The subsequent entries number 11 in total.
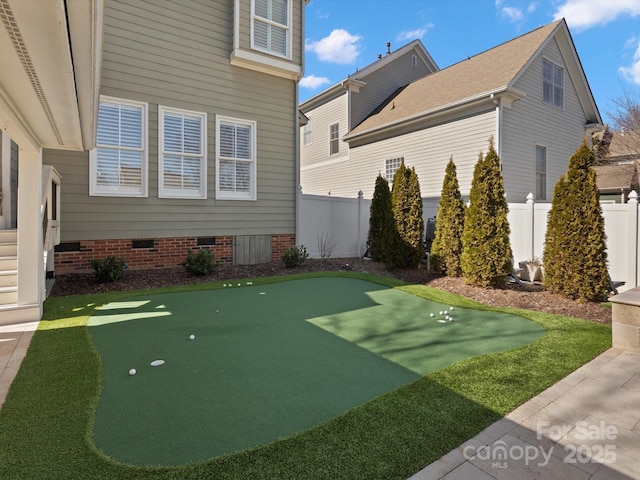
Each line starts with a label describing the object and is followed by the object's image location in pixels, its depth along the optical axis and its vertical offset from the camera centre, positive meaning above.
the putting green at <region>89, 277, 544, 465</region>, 2.26 -1.13
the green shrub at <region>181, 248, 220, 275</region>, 7.29 -0.51
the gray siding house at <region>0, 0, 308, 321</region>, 4.73 +1.57
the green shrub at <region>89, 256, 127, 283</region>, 6.43 -0.59
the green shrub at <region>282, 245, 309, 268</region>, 8.48 -0.45
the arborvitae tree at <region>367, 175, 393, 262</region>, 9.23 +0.60
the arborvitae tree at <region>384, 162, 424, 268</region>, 8.47 +0.26
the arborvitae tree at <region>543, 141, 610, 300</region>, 5.53 +0.04
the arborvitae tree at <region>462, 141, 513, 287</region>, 6.57 +0.18
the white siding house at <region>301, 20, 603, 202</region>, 10.72 +4.02
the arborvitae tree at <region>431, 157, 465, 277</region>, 7.50 +0.27
